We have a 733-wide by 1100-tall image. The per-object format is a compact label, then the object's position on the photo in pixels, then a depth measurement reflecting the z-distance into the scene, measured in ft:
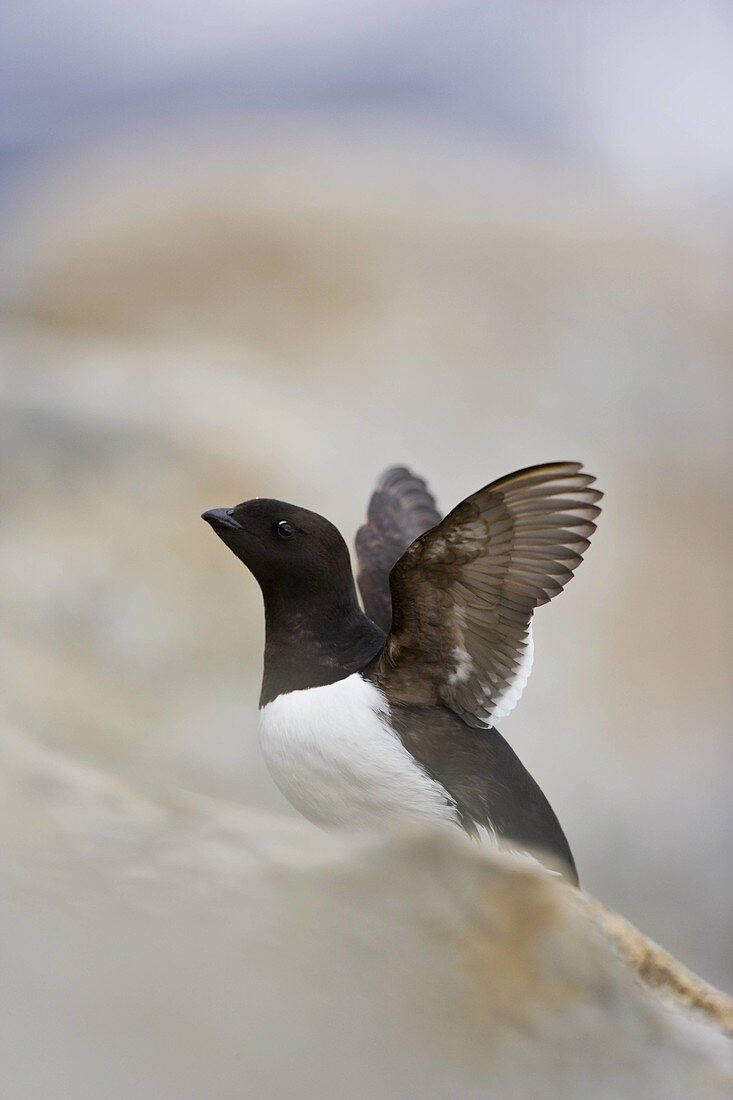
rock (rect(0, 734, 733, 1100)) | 19.83
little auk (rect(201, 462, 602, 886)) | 19.98
